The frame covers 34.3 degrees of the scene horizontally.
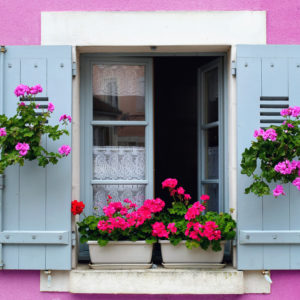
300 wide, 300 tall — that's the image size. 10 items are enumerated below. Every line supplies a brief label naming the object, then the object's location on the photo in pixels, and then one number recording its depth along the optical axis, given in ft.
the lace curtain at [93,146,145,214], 12.41
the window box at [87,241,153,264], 11.30
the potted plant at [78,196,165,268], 11.20
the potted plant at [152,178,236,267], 10.98
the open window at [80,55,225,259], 12.39
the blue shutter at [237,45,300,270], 11.21
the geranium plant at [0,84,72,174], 10.35
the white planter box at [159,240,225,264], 11.35
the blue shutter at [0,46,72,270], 11.19
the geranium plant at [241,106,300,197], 10.34
